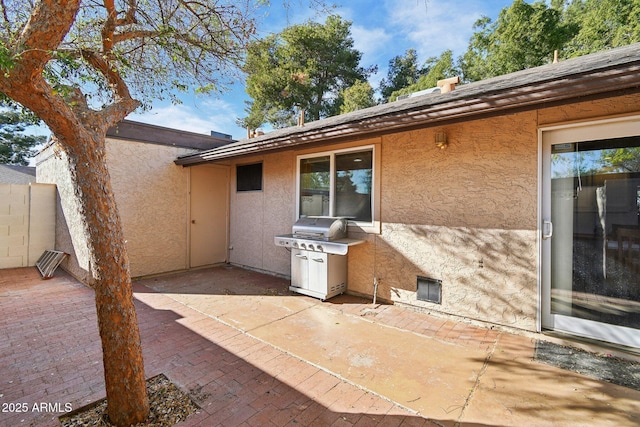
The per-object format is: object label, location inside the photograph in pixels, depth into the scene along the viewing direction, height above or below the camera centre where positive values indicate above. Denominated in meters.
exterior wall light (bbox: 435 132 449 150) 4.72 +1.23
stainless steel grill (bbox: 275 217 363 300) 5.68 -0.88
